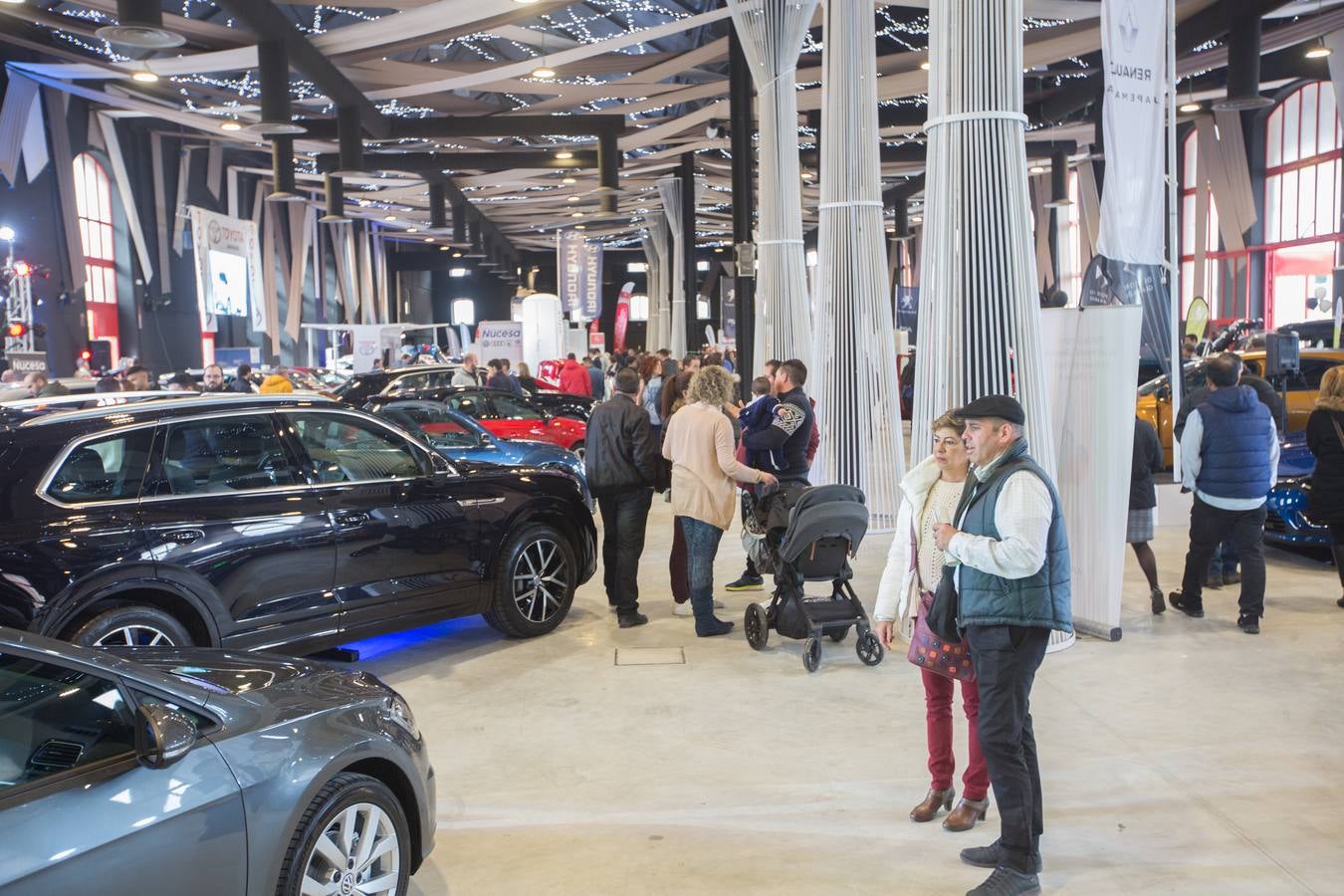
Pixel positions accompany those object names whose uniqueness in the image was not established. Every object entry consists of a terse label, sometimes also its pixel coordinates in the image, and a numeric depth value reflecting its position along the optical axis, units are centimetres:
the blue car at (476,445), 1188
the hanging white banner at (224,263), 2041
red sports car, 1521
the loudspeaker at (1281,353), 1195
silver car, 260
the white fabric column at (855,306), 1115
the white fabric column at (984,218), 691
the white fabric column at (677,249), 3438
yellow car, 1384
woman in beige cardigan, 725
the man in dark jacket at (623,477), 769
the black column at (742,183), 1571
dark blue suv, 518
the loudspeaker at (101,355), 2389
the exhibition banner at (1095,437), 701
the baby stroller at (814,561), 667
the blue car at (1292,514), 912
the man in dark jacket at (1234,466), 737
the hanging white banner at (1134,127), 754
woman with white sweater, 439
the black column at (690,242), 2623
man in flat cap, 374
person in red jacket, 1926
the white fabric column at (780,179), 1376
